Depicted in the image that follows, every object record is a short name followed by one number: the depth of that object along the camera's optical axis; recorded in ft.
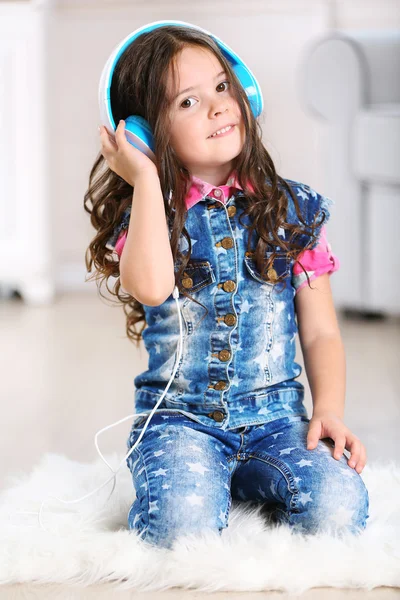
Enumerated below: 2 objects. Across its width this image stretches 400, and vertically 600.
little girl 7.39
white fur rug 6.96
